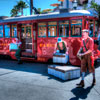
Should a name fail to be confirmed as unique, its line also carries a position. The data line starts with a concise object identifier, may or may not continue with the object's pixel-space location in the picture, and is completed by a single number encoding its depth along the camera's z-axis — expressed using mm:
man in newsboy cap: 4793
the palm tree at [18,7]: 45625
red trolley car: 7969
